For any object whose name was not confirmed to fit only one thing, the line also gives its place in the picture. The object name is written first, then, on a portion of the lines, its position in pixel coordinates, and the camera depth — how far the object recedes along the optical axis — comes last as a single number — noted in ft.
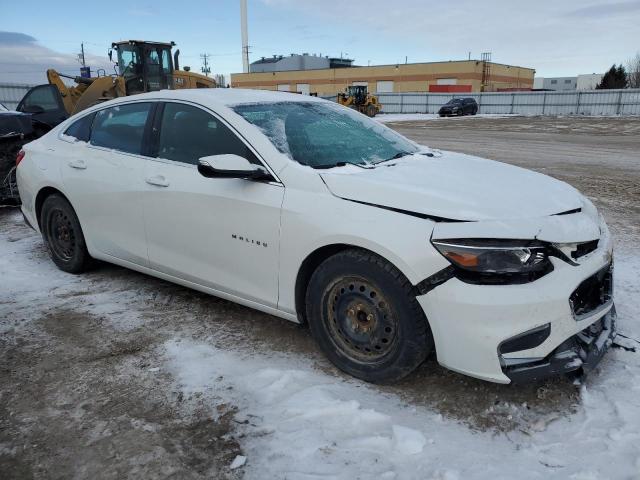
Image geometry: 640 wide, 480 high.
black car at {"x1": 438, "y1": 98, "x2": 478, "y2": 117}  125.90
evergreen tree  197.88
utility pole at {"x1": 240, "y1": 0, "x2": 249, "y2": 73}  183.44
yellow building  201.67
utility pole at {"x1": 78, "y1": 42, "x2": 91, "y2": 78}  77.28
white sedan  8.22
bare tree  219.65
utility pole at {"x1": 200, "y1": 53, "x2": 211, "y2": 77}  298.64
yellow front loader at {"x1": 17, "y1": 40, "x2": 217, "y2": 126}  50.44
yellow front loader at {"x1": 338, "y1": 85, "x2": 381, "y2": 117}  122.62
